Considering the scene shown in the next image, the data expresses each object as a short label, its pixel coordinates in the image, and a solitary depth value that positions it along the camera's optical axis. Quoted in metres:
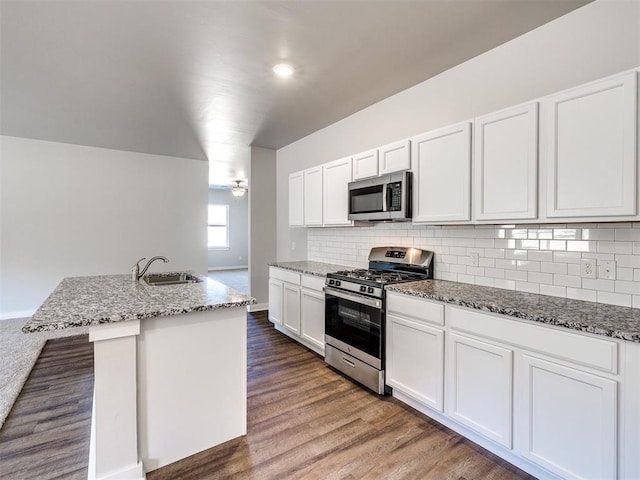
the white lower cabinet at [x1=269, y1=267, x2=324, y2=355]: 3.21
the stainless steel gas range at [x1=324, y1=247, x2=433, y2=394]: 2.46
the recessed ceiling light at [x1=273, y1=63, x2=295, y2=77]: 2.56
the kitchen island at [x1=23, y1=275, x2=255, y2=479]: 1.55
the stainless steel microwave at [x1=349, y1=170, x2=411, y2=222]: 2.60
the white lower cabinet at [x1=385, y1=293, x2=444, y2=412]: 2.07
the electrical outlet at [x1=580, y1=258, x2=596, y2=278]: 1.85
